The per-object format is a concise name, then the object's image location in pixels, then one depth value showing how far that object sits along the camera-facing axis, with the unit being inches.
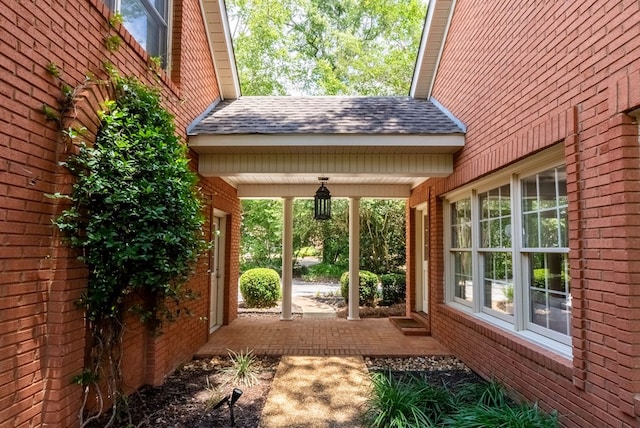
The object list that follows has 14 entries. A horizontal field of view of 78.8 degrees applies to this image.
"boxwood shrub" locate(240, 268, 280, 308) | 432.5
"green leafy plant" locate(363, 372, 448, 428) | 135.6
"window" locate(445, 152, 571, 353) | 145.4
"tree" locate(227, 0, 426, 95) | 666.8
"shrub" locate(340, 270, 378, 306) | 434.6
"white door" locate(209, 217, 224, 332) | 307.6
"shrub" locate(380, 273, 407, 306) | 444.1
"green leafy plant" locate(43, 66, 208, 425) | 117.0
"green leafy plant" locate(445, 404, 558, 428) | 121.0
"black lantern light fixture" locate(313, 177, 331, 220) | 269.6
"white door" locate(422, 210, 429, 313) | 319.0
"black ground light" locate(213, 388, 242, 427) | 135.5
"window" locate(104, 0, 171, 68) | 162.4
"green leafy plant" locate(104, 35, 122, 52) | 135.8
